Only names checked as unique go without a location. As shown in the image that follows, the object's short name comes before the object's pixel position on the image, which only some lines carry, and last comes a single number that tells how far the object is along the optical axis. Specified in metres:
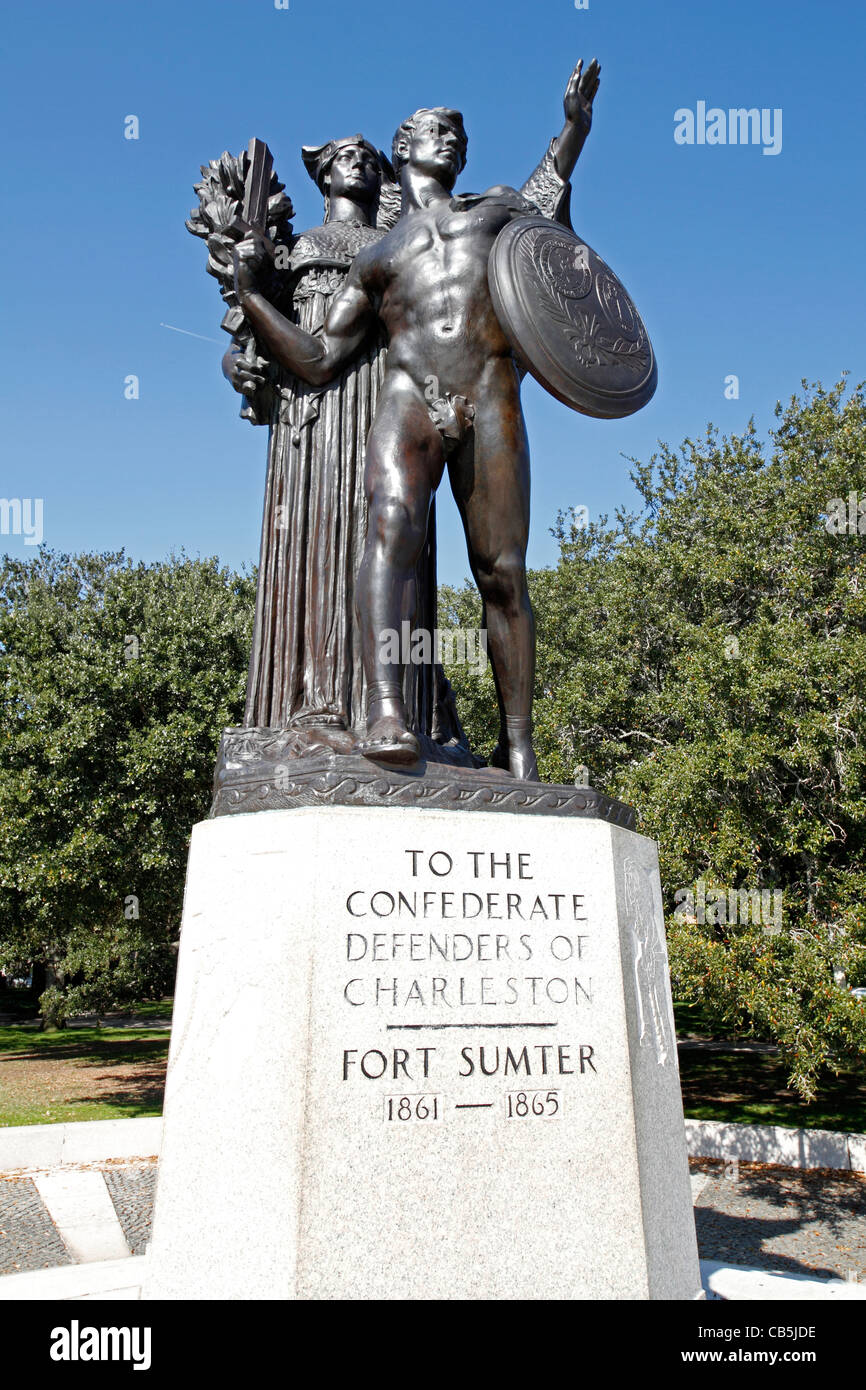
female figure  5.04
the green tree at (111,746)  14.66
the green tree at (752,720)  11.50
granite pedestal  3.38
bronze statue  4.43
